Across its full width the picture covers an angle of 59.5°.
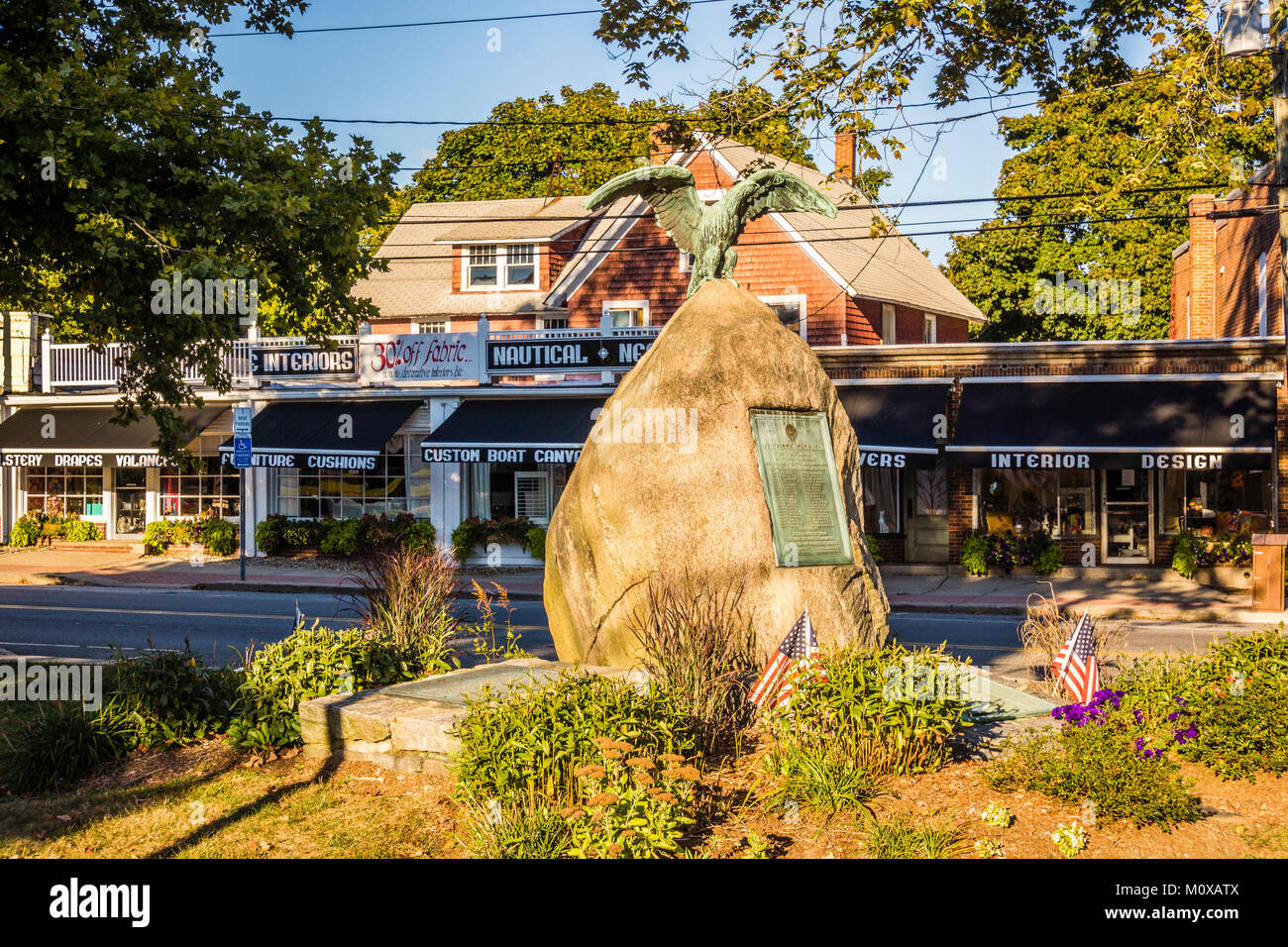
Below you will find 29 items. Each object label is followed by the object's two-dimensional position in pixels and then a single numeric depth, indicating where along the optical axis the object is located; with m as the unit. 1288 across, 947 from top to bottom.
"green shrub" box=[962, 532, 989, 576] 23.23
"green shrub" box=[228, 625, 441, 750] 7.92
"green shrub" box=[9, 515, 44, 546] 29.27
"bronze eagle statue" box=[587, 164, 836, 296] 9.78
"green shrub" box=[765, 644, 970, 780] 6.73
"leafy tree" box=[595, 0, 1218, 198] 12.14
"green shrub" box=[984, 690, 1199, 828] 5.98
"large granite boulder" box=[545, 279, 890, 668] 8.45
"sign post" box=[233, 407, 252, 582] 22.17
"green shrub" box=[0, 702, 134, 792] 7.36
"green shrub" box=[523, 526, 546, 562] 25.28
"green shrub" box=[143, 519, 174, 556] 28.05
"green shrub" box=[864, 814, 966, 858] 5.50
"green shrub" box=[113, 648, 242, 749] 8.09
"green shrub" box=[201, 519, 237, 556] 27.58
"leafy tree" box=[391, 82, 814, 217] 41.81
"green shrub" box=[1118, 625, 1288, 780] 6.96
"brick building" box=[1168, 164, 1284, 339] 25.70
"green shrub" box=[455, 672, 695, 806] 6.11
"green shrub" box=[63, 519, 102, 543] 29.38
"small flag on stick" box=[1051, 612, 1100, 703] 7.99
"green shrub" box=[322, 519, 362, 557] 26.16
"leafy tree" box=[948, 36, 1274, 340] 31.52
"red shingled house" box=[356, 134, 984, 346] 27.48
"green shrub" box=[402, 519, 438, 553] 25.38
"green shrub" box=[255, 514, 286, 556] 26.97
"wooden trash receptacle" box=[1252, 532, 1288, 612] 17.69
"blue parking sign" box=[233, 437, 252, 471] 22.23
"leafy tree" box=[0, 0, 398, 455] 10.16
